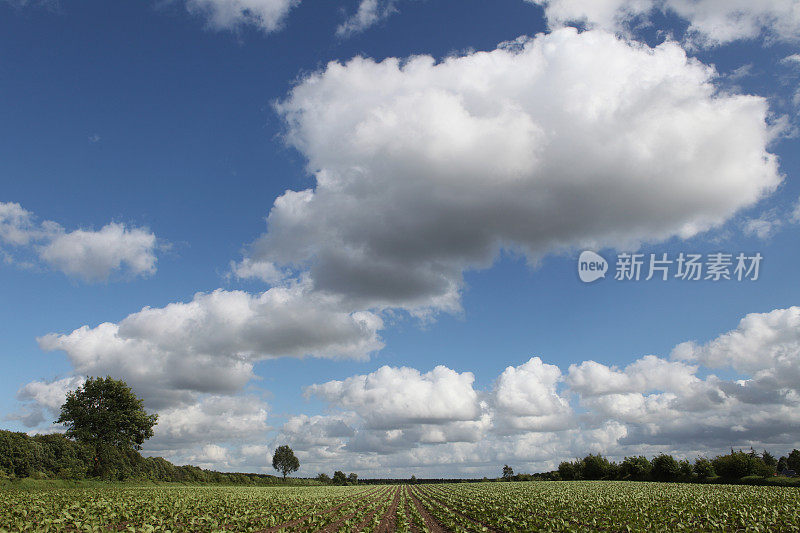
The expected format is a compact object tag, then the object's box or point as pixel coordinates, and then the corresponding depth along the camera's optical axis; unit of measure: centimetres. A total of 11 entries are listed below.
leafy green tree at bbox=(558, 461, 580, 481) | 14314
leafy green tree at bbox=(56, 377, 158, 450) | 7825
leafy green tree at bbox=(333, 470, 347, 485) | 19688
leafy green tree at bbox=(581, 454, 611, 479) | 13200
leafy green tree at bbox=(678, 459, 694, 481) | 9968
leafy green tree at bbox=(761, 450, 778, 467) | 12212
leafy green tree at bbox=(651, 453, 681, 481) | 10262
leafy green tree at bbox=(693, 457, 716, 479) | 9556
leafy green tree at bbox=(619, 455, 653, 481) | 11374
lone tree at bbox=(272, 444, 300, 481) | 19162
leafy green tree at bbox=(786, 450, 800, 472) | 11484
